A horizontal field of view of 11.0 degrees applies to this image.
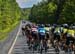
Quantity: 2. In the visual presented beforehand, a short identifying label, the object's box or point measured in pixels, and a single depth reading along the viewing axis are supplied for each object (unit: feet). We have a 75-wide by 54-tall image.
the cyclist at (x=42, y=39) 88.23
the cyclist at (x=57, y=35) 86.25
